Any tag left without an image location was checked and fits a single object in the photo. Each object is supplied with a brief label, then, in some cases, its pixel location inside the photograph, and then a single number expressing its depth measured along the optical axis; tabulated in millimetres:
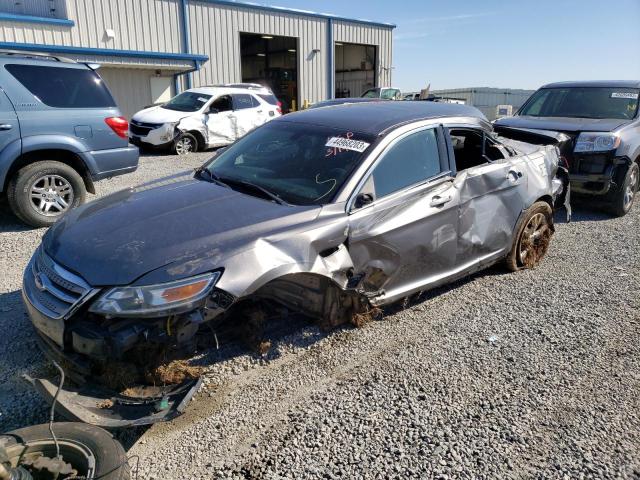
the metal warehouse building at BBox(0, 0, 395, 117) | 17125
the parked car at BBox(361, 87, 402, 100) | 23250
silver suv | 6086
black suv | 7152
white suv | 12789
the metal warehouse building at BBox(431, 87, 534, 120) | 31297
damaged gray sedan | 2697
